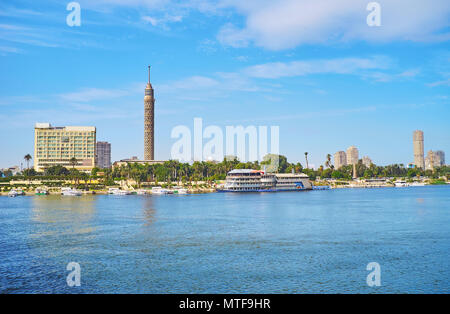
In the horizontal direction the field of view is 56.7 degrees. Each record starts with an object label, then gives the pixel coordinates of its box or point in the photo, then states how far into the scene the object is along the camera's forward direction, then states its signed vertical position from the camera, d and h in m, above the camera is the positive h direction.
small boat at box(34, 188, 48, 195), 183.00 -6.66
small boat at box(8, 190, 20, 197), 173.85 -6.65
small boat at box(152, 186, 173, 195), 183.70 -6.86
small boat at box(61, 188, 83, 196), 169.84 -6.38
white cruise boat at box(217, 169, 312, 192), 190.25 -3.37
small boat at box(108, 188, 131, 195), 179.00 -6.89
